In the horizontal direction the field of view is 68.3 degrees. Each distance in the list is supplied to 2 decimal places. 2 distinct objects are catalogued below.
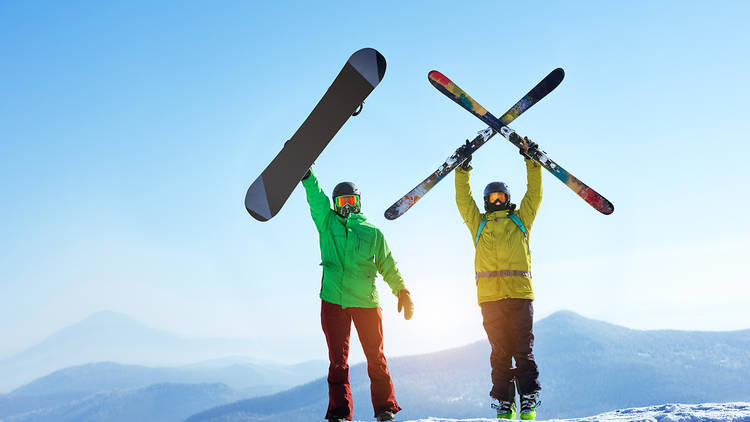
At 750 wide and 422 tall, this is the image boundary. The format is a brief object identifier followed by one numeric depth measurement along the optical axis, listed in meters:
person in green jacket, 7.81
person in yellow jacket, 8.15
